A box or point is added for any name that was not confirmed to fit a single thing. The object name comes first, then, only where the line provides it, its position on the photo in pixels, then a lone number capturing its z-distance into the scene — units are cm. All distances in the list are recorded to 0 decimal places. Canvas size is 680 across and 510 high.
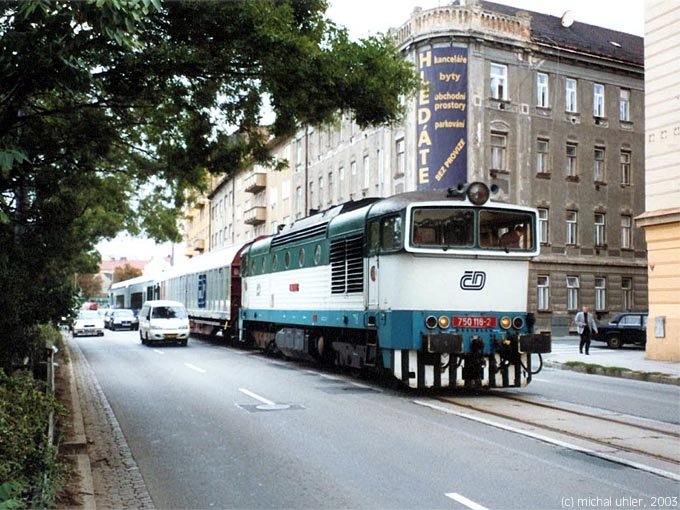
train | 1299
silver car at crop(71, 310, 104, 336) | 3831
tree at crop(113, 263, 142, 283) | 11599
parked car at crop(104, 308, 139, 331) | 4762
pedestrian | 2688
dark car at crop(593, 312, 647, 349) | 3086
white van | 2981
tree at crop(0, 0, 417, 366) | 652
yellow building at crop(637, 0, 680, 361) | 2230
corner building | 3700
